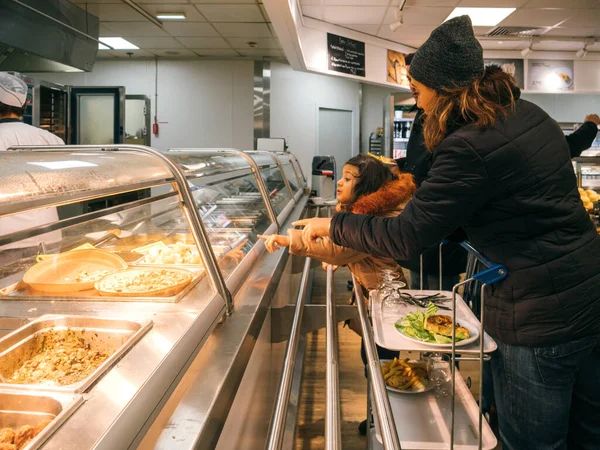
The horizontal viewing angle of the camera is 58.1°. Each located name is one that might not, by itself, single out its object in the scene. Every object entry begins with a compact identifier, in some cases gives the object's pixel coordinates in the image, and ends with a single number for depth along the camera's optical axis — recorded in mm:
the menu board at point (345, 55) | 7336
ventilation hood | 4488
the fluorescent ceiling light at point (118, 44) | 7942
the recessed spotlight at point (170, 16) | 6352
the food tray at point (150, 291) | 1845
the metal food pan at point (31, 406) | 1130
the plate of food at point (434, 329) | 1702
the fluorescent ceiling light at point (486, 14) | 6676
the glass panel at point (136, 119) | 9352
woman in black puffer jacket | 1478
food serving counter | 1143
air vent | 7672
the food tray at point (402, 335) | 1667
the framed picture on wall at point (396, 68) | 8250
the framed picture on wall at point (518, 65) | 8969
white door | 10469
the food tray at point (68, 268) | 1910
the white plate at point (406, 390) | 2082
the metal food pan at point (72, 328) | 1462
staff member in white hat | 3357
